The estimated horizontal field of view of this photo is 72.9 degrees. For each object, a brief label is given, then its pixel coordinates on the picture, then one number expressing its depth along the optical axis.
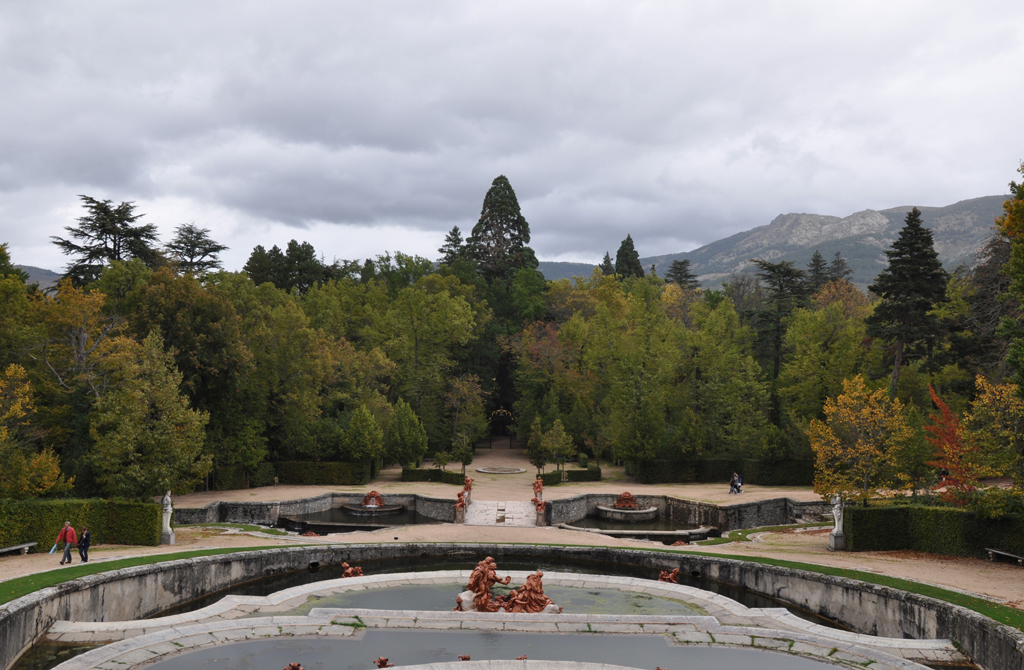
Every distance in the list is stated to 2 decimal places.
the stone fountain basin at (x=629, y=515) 36.22
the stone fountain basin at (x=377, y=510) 36.59
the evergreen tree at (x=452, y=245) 89.07
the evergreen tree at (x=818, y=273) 86.94
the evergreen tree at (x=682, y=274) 91.37
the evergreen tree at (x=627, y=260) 85.44
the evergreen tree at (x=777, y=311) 56.66
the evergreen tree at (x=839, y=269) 103.16
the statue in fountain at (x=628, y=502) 36.81
